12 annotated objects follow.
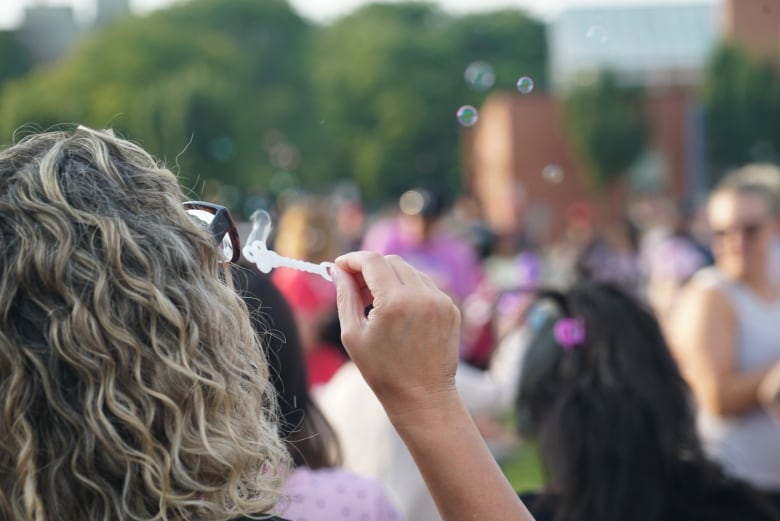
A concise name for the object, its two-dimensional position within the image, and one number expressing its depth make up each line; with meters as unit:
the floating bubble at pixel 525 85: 3.38
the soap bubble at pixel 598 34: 3.80
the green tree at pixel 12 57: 67.81
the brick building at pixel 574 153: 38.31
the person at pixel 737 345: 3.96
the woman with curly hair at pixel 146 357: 1.23
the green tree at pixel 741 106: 37.66
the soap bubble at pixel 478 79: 4.55
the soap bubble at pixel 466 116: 3.46
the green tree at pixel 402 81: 54.03
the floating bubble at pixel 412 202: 7.42
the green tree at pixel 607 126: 40.78
